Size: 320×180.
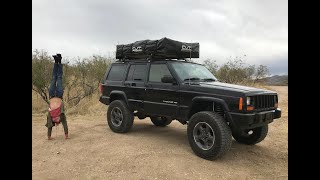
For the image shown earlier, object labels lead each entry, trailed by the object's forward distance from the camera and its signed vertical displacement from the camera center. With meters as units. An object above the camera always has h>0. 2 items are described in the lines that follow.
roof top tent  7.28 +0.99
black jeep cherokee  5.69 -0.30
